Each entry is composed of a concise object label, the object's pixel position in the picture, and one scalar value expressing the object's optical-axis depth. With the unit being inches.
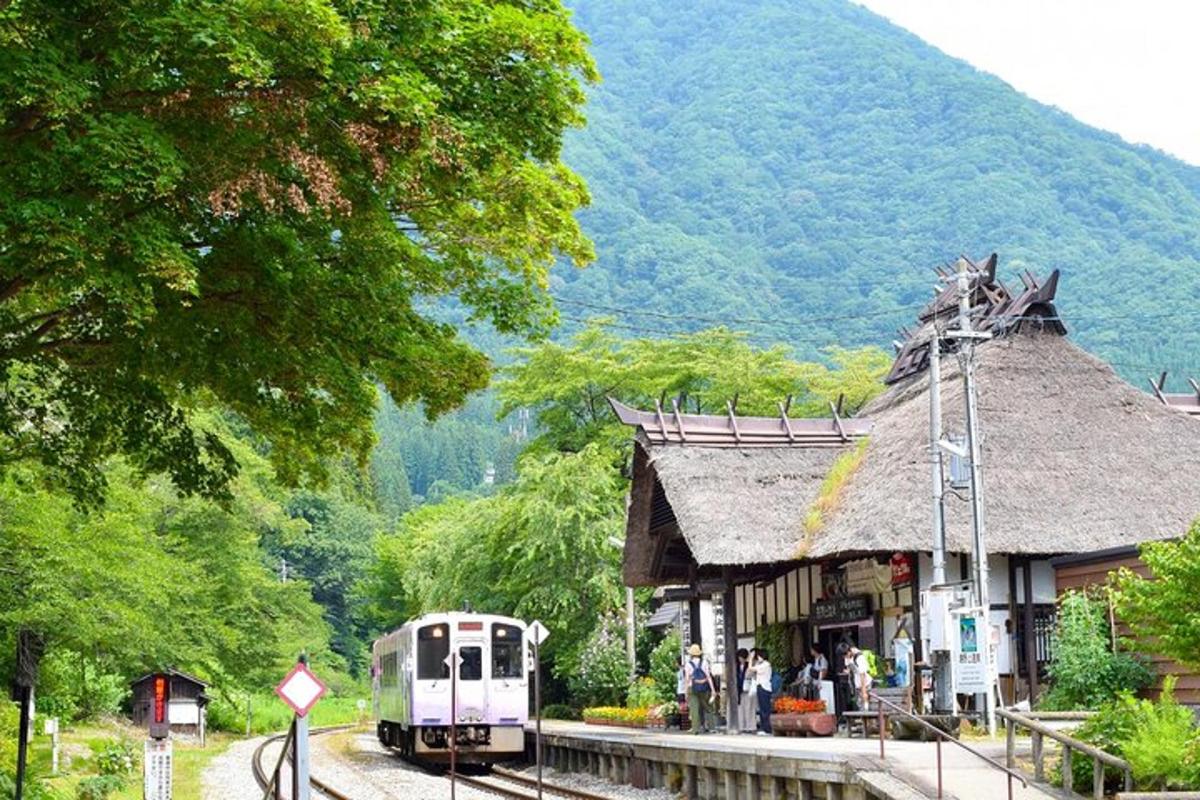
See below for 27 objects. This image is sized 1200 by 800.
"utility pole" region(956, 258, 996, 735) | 882.8
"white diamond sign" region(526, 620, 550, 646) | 891.2
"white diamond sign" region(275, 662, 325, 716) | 569.9
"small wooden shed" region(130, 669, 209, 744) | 1774.1
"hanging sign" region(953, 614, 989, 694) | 848.9
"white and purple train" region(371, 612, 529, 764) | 1167.0
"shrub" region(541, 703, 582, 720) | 1773.9
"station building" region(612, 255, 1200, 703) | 1064.8
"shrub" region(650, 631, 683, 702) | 1416.1
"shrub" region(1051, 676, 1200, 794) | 523.8
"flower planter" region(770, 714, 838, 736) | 1016.9
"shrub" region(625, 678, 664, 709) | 1454.2
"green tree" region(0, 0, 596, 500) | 406.3
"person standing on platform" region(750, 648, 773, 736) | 1081.4
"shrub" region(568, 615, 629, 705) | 1644.9
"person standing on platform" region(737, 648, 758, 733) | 1104.2
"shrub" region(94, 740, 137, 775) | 1075.2
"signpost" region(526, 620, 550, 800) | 850.1
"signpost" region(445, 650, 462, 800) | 1019.6
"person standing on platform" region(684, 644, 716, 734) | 1111.0
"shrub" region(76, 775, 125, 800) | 935.7
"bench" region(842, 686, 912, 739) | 971.9
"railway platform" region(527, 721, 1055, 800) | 627.5
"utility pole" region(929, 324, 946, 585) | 926.4
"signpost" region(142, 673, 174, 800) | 725.3
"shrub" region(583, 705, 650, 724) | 1368.1
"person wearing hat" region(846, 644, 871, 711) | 998.8
